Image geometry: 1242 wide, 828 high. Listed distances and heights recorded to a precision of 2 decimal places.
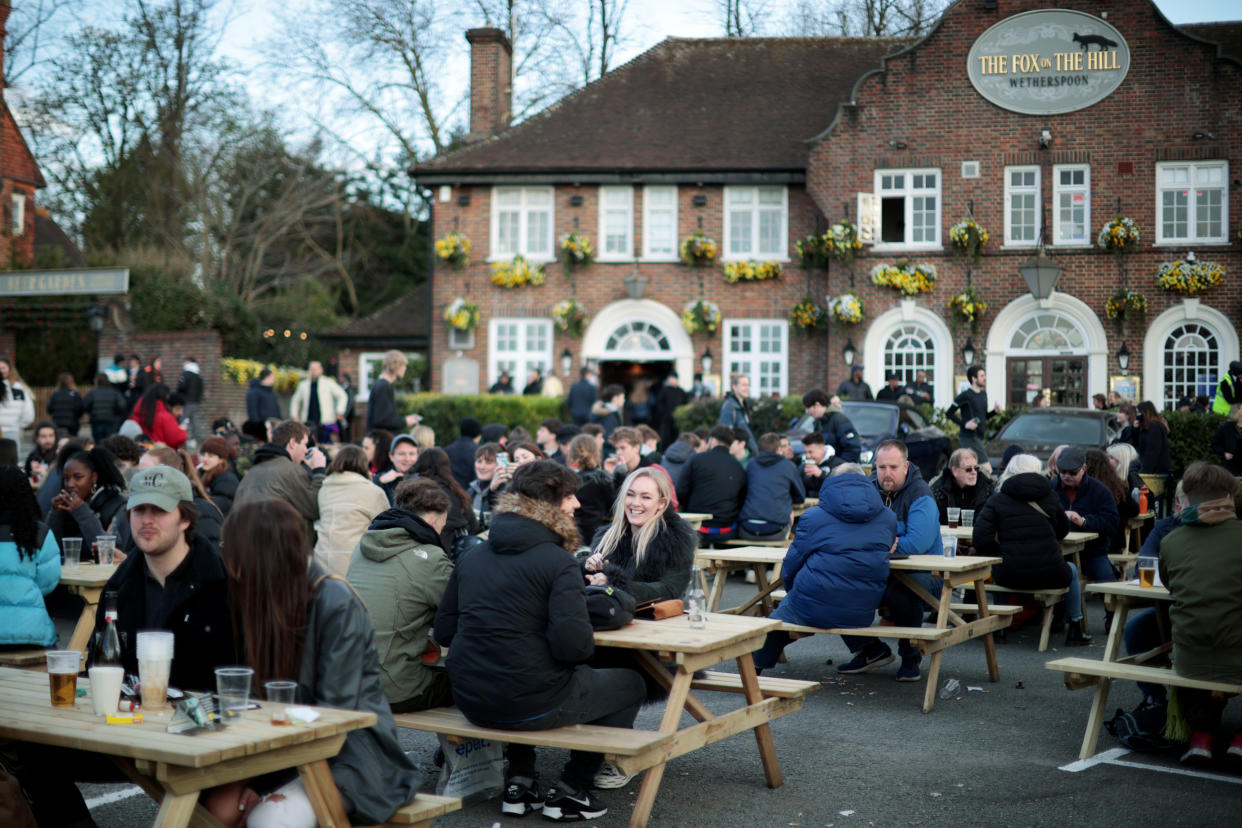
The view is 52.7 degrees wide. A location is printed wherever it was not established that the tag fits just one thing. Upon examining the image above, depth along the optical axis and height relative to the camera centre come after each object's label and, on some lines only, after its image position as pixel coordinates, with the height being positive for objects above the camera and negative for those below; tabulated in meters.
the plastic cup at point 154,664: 4.03 -0.90
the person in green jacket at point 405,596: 5.71 -0.96
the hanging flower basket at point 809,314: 26.66 +1.56
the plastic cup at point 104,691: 3.98 -0.97
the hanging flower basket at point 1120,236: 25.09 +3.05
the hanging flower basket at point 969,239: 25.55 +3.06
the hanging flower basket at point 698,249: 26.88 +2.97
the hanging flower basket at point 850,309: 25.89 +1.62
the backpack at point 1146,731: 6.75 -1.85
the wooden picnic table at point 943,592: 7.87 -1.42
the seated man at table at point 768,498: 12.18 -1.08
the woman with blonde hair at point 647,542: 6.61 -0.83
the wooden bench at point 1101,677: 6.23 -1.46
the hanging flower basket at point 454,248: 27.62 +3.05
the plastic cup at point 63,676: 4.12 -0.95
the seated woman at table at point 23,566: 6.19 -0.91
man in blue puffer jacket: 7.78 -1.06
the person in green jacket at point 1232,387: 16.62 +0.02
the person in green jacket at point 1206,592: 6.21 -1.01
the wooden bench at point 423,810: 4.30 -1.47
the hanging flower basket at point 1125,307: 25.06 +1.63
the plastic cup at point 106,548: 8.01 -1.04
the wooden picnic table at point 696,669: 5.41 -1.32
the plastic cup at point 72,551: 7.88 -1.05
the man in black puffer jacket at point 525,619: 5.21 -0.97
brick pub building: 25.30 +3.83
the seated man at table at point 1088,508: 10.44 -1.00
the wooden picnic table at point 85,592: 7.42 -1.24
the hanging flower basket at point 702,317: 26.95 +1.51
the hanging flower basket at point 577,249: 27.22 +2.99
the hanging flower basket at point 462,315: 27.56 +1.58
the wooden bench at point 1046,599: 9.55 -1.62
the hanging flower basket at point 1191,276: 24.83 +2.23
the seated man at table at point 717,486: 12.31 -0.97
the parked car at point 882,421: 18.53 -0.51
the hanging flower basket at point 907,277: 25.84 +2.28
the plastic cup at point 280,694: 4.02 -0.99
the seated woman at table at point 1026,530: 9.35 -1.07
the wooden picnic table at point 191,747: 3.64 -1.07
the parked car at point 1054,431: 17.89 -0.62
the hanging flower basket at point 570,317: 27.36 +1.53
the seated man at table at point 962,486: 10.88 -0.88
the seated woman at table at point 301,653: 4.13 -0.90
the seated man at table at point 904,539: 8.41 -1.02
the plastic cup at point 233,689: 3.85 -0.94
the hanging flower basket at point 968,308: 25.56 +1.65
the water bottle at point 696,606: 5.90 -1.04
